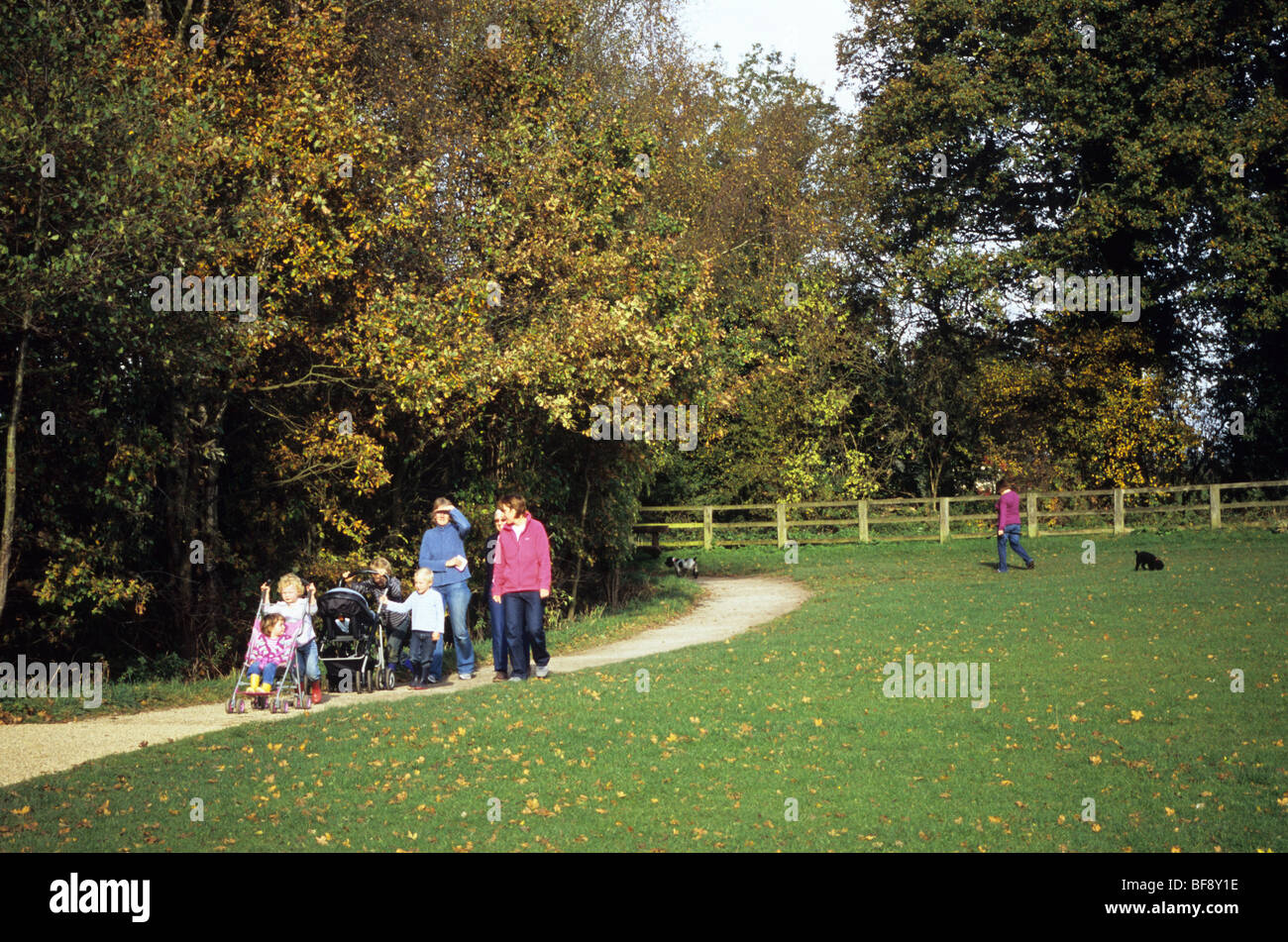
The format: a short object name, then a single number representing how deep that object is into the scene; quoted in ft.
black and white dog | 95.81
